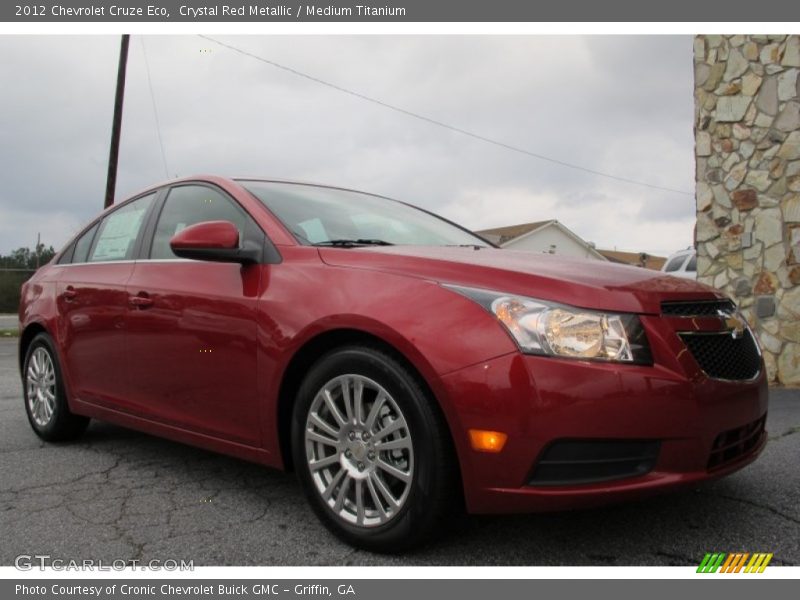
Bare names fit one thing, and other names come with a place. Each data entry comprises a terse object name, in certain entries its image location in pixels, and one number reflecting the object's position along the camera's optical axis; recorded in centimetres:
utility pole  1659
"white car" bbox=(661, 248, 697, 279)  1402
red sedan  221
